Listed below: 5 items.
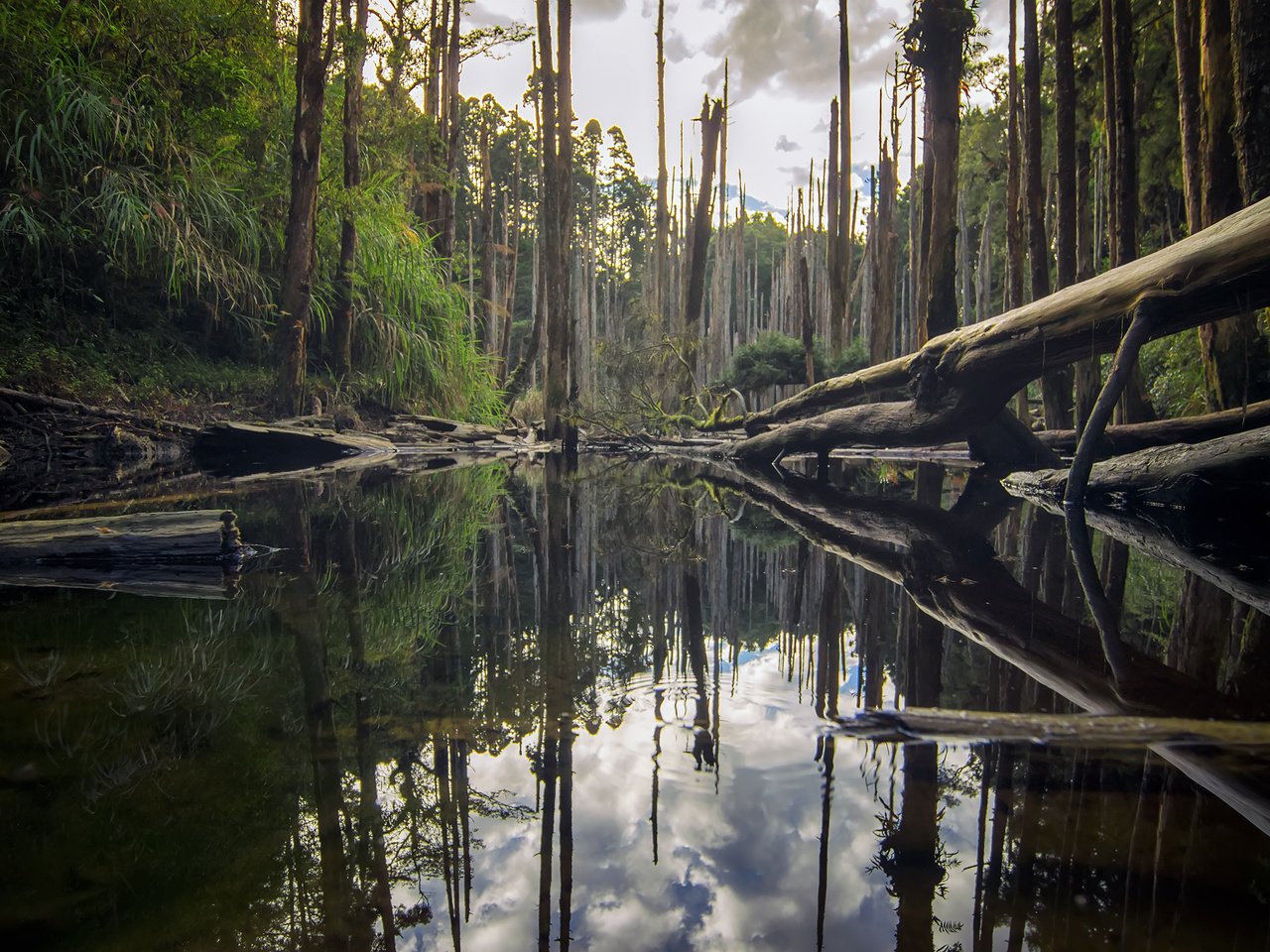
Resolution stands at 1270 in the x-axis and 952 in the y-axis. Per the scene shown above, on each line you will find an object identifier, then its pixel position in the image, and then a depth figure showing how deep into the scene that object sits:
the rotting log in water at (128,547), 3.51
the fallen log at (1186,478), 4.88
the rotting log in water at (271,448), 9.19
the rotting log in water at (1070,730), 1.58
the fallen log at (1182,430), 5.71
